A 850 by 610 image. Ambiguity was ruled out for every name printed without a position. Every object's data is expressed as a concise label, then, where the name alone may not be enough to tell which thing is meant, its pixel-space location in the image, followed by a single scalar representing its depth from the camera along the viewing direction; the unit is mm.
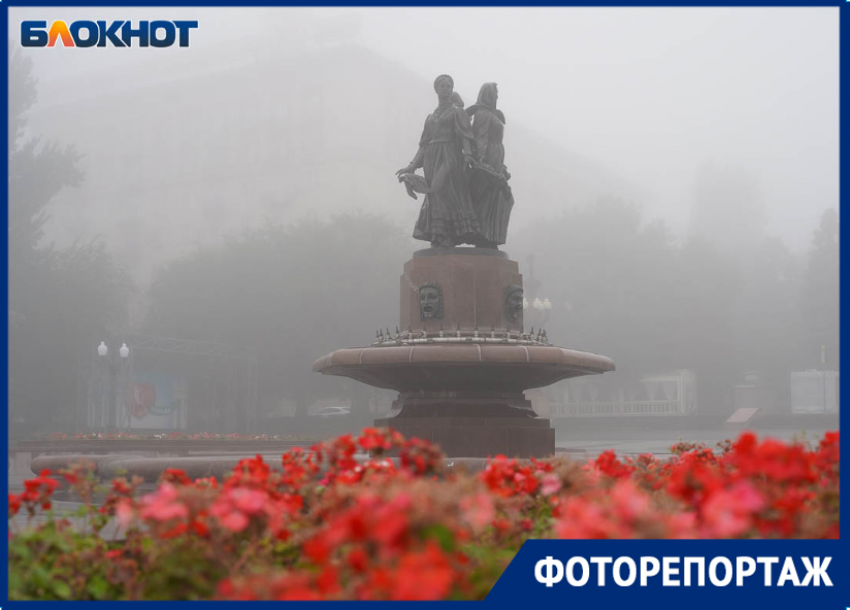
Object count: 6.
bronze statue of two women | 10609
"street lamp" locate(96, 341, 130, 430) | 27250
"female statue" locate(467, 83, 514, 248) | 10695
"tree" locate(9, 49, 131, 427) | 33531
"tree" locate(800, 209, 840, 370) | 47094
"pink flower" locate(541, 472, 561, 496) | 3969
